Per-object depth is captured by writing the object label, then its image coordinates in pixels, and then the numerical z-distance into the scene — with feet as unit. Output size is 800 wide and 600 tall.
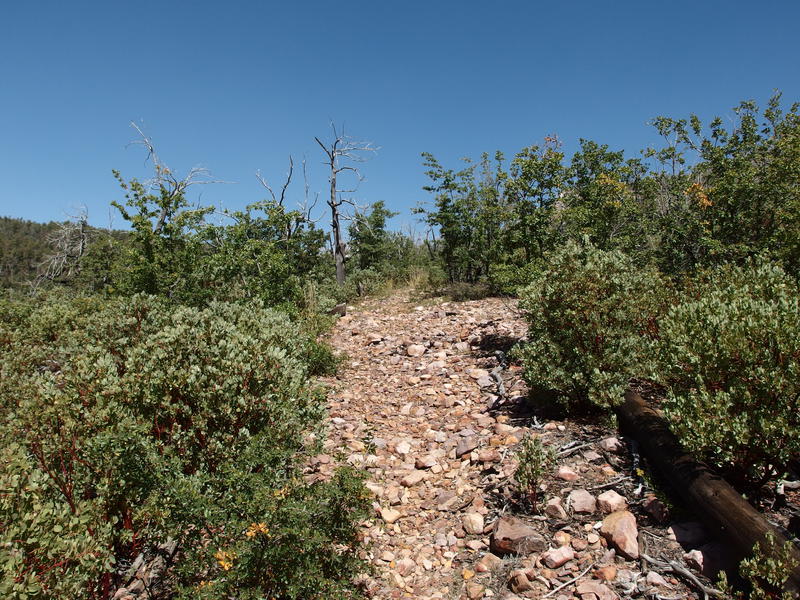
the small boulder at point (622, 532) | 10.66
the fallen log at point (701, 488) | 9.46
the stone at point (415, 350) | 29.91
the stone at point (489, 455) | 15.80
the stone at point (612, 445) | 14.89
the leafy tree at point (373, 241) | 77.66
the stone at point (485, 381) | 23.29
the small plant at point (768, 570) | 8.04
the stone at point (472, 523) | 12.75
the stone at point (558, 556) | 10.80
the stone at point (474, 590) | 10.52
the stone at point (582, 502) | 12.32
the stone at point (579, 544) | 11.18
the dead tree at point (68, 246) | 64.34
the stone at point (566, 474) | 13.74
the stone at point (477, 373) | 24.49
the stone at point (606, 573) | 10.16
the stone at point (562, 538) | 11.45
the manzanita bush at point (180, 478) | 8.40
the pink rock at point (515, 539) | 11.44
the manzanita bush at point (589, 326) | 17.07
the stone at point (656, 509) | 11.53
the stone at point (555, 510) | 12.31
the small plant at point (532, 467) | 12.73
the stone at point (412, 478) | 15.78
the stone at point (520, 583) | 10.34
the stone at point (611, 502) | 12.14
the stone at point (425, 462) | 16.66
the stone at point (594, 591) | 9.62
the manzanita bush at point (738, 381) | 10.89
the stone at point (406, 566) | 11.78
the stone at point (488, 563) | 11.27
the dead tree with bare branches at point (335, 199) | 64.49
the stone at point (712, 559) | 9.77
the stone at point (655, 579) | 9.65
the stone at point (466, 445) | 16.98
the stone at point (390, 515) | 13.82
